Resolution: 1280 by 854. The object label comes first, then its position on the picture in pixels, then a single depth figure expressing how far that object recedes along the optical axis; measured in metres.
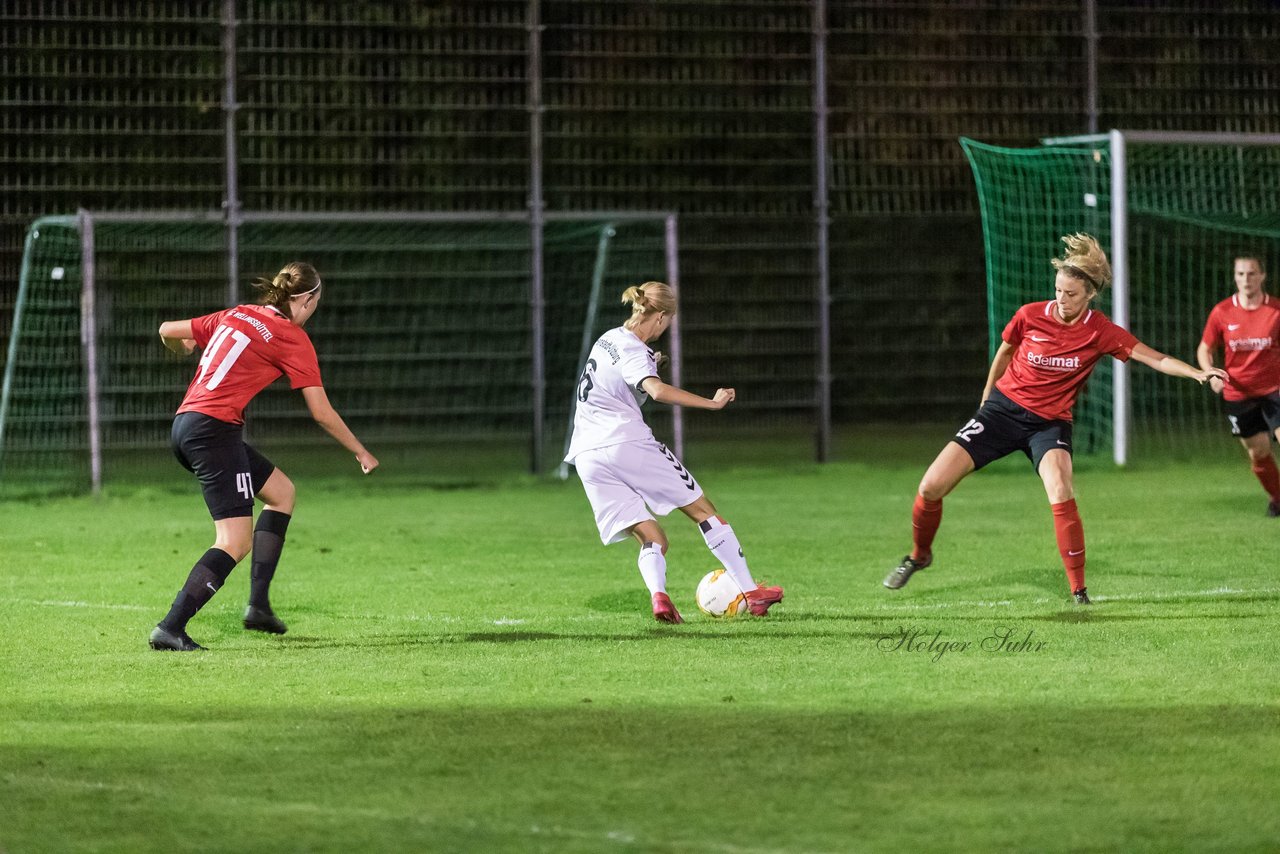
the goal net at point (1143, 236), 33.84
